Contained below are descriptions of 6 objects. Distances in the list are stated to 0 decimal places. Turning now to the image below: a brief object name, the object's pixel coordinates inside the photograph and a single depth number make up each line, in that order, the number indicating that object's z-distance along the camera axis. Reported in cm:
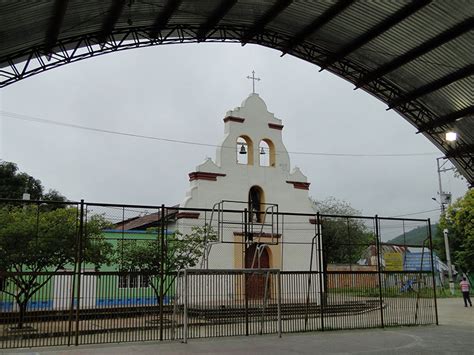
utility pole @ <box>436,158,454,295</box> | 4336
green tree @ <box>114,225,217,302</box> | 1995
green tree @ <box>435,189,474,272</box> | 2886
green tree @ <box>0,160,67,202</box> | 4253
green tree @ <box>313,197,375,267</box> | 4175
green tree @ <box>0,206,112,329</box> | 1733
